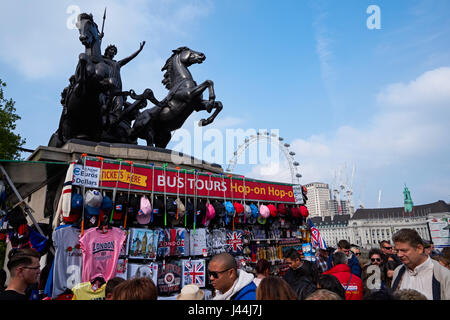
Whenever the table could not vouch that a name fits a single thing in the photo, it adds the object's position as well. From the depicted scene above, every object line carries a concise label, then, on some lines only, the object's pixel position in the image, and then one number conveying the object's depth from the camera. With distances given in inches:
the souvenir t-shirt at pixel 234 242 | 338.3
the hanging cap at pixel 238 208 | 343.9
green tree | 769.2
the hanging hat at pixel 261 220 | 378.6
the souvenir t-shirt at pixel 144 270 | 259.3
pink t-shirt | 237.0
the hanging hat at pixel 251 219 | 368.5
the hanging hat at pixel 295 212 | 419.3
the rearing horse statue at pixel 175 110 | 406.9
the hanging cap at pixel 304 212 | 434.0
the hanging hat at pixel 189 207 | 305.0
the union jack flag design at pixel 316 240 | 432.8
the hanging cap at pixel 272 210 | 387.2
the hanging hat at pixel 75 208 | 239.3
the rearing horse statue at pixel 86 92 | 338.7
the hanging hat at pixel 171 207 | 287.6
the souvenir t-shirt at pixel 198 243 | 304.2
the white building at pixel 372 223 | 4805.6
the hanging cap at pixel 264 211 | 373.4
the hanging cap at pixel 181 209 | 297.0
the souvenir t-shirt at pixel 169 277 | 276.4
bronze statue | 346.9
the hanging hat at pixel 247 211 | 357.0
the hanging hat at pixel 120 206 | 262.2
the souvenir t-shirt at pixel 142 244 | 264.1
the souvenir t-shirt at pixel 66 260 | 223.5
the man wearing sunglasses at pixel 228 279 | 128.3
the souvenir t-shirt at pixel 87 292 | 218.5
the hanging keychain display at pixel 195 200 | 309.3
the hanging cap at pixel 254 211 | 365.5
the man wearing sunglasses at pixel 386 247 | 301.3
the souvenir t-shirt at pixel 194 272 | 291.9
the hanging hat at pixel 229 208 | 334.0
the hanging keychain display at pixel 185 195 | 300.2
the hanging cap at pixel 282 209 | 401.7
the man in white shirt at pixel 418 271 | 123.1
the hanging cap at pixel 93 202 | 244.1
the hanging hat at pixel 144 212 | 269.9
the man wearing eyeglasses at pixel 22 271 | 133.0
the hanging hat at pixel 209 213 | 318.7
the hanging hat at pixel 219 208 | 326.0
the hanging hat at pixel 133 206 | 269.0
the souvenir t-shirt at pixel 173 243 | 282.7
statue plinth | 280.1
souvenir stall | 238.1
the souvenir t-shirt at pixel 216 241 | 320.2
